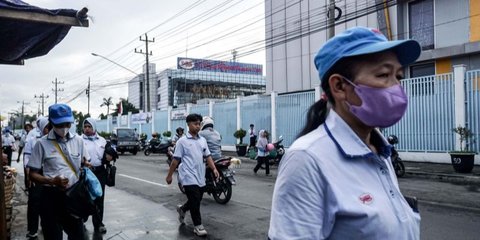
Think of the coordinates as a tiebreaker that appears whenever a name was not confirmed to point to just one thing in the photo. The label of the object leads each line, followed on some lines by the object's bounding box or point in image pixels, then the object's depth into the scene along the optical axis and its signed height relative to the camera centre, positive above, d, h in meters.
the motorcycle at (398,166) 12.47 -1.32
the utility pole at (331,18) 15.73 +3.81
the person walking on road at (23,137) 12.35 -0.32
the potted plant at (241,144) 23.43 -1.17
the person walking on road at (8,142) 15.42 -0.64
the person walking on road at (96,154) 6.67 -0.46
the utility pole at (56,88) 69.42 +5.82
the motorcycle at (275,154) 14.99 -1.11
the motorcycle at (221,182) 8.72 -1.20
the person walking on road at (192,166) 6.21 -0.62
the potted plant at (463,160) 12.88 -1.19
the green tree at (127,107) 74.62 +2.96
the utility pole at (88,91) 51.96 +3.95
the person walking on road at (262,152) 14.09 -0.98
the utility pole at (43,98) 87.00 +5.30
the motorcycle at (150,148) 27.25 -1.56
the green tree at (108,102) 88.00 +4.49
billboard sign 67.69 +9.89
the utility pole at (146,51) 36.16 +6.13
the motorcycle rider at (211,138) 8.62 -0.30
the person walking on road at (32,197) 5.41 -0.90
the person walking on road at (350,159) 1.41 -0.13
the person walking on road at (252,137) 22.30 -0.75
